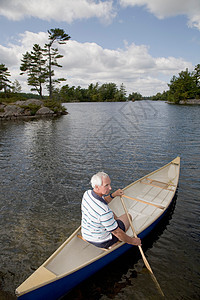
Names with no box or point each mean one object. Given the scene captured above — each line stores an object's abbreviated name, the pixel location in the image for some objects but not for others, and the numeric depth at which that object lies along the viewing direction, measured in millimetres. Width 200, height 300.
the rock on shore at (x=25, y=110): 37538
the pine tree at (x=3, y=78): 54806
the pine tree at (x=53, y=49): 48388
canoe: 3623
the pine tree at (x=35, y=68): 52625
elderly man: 4043
